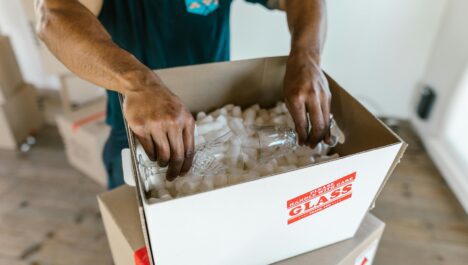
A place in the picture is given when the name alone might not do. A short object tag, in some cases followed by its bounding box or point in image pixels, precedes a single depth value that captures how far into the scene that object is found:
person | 0.52
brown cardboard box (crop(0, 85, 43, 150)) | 1.71
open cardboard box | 0.44
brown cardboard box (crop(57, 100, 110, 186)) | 1.56
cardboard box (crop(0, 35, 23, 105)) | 1.65
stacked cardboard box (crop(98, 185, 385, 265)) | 0.61
